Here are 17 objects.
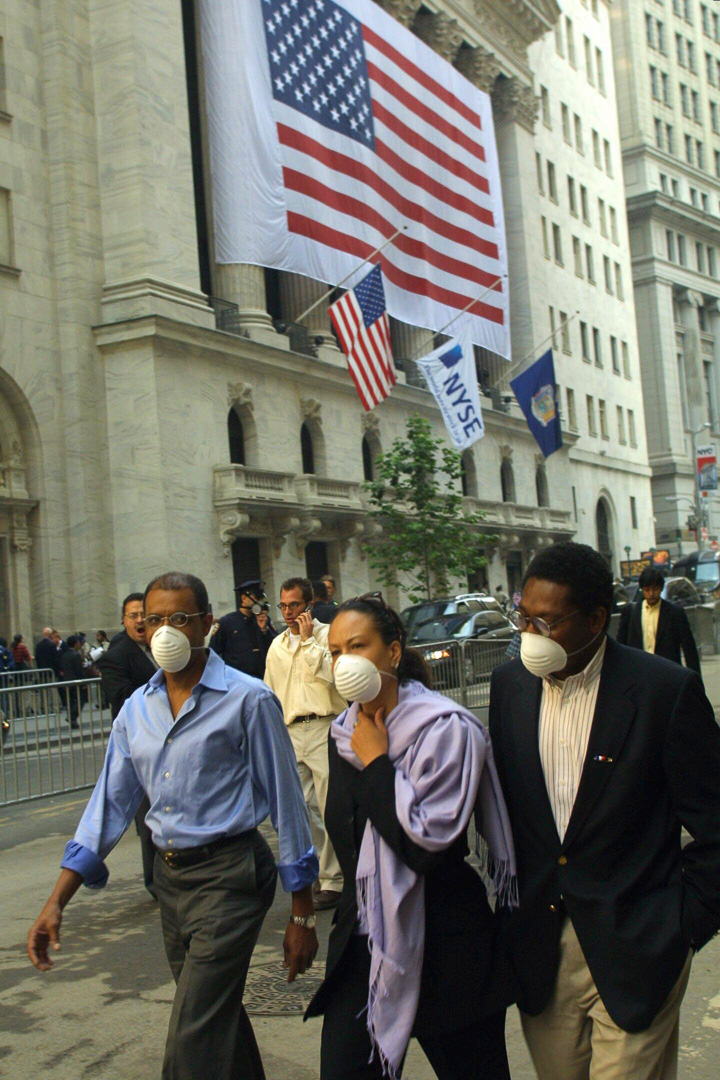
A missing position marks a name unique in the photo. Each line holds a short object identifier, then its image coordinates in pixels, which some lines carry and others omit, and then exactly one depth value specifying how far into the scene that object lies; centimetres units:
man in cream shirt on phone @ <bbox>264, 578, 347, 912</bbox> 771
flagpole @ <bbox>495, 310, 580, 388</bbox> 4809
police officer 954
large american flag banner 2989
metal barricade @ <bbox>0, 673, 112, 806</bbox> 1166
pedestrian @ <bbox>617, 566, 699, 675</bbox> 1037
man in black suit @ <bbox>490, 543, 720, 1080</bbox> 296
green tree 3275
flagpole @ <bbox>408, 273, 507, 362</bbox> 3675
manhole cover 544
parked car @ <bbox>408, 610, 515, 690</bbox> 1753
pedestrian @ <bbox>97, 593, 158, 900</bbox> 765
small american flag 2609
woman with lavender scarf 306
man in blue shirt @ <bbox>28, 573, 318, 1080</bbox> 367
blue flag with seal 3534
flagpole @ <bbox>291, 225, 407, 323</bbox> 3118
